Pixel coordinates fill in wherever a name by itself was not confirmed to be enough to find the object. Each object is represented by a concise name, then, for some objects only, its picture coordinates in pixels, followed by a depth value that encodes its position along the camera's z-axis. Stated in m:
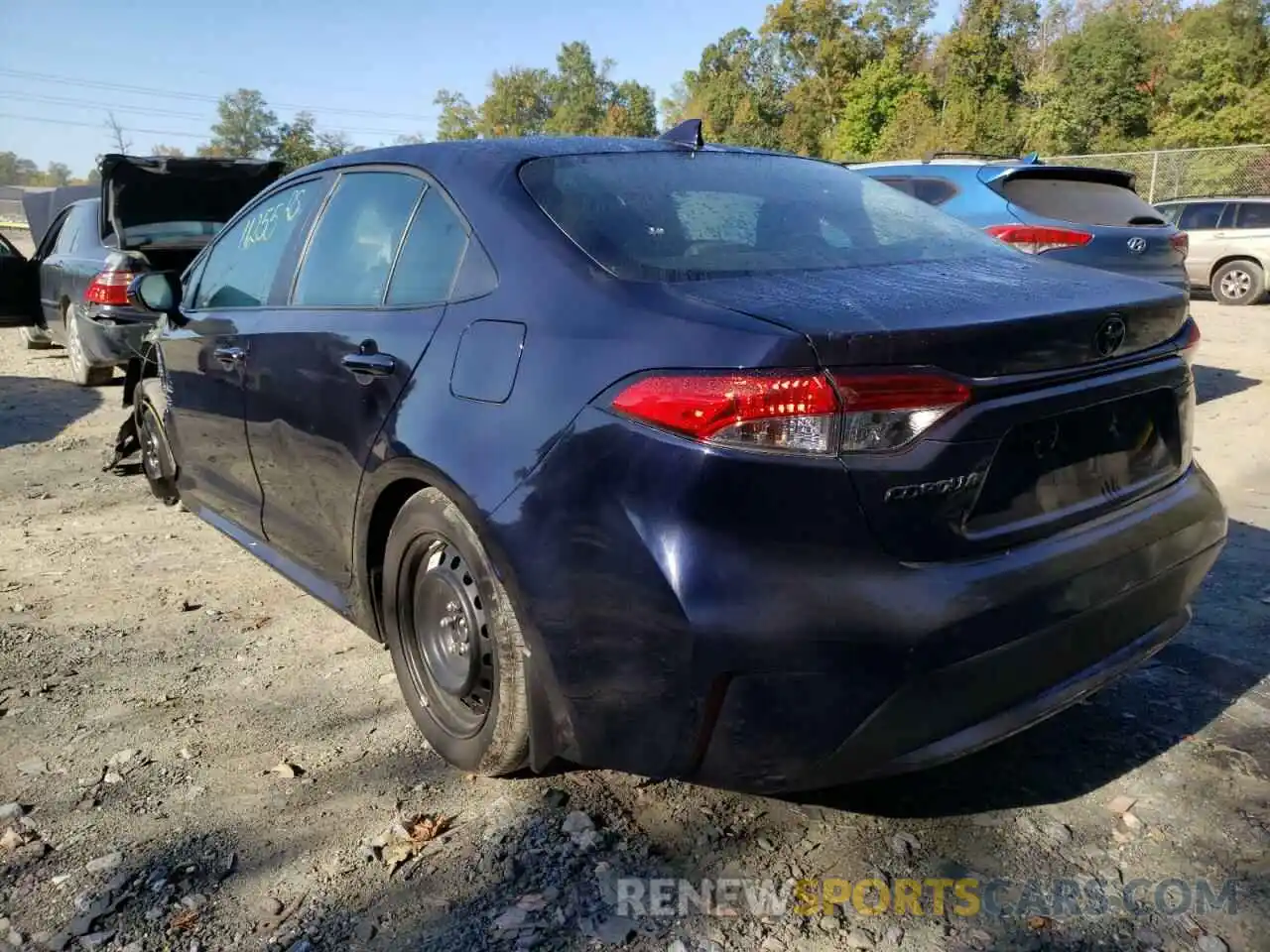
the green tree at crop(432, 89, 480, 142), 89.62
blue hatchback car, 6.41
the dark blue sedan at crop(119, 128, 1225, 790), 1.83
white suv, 13.96
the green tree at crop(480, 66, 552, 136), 88.75
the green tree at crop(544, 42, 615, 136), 87.19
